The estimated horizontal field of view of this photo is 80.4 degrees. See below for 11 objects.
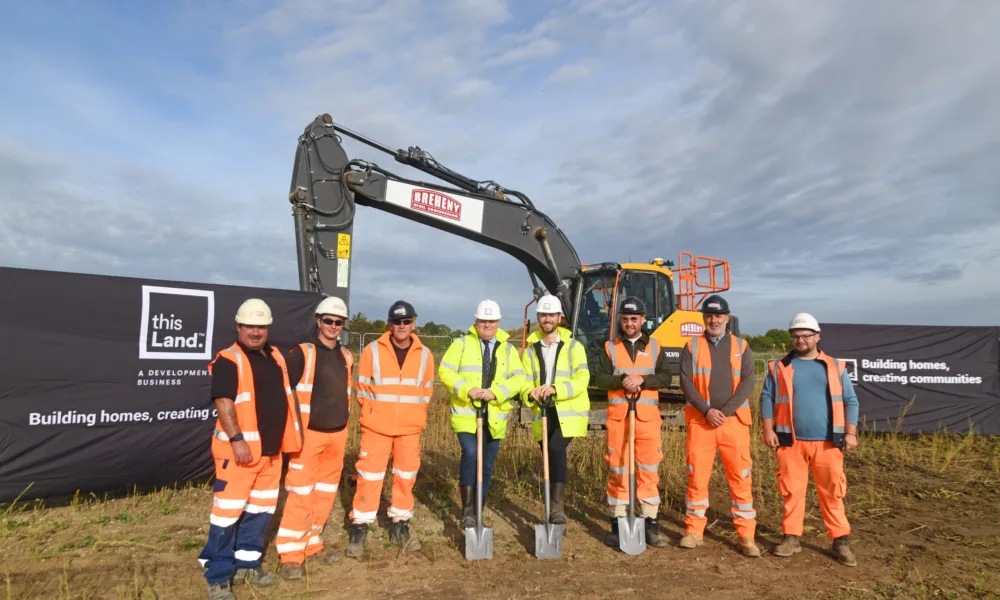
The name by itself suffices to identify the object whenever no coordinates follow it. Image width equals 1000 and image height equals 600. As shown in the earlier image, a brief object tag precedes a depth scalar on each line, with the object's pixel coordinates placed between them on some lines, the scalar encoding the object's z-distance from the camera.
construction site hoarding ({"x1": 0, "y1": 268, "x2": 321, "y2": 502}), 4.94
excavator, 7.34
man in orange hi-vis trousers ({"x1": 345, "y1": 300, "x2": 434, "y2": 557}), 4.70
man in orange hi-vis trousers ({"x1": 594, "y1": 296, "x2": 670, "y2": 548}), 5.02
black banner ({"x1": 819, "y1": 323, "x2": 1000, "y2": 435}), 9.70
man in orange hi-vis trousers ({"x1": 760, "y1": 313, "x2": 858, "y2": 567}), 4.65
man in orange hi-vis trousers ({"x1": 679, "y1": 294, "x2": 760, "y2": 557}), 4.82
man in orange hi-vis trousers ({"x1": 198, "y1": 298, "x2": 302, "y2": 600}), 3.81
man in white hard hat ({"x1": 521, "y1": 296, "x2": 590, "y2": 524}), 5.02
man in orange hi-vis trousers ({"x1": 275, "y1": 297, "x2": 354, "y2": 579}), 4.30
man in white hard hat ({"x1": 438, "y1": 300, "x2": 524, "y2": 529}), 4.95
